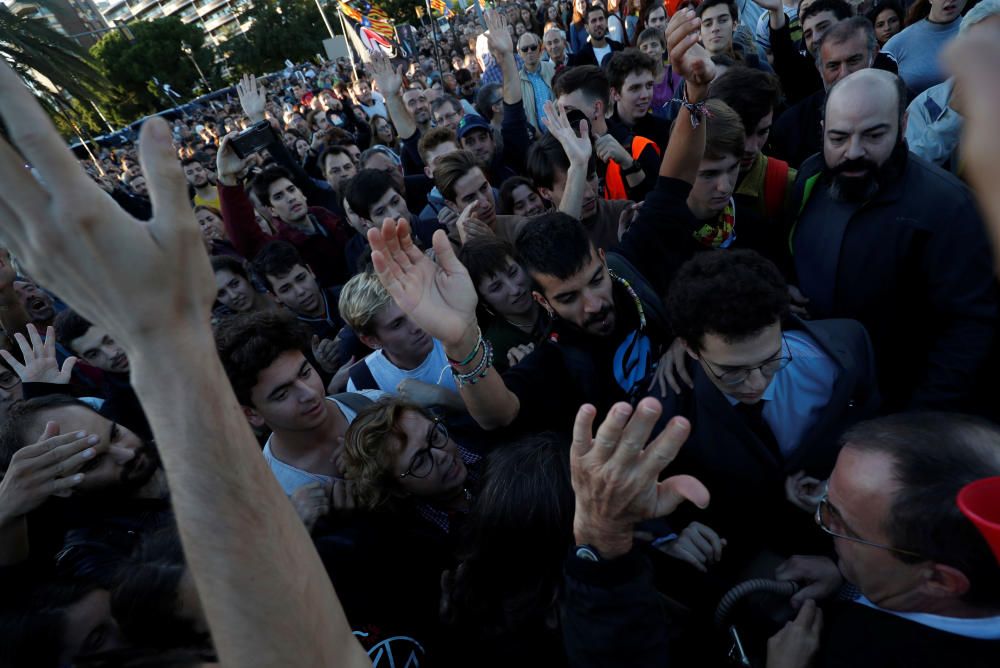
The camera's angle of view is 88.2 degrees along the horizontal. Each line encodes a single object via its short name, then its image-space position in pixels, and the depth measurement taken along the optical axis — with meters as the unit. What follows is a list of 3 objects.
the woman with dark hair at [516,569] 1.35
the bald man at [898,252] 1.92
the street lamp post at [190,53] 43.97
